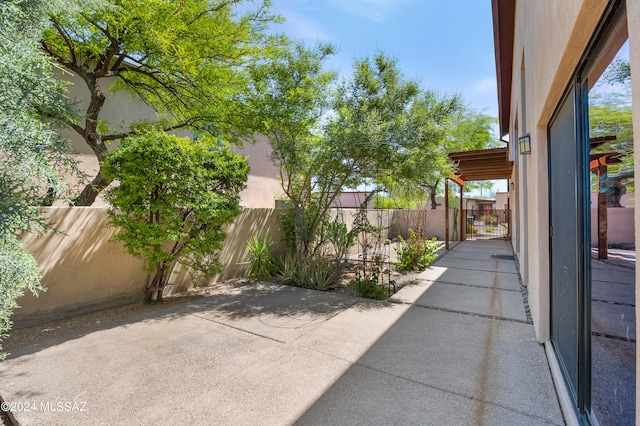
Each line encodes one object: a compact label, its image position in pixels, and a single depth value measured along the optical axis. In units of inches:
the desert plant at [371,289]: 221.5
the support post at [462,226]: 590.9
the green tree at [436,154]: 245.6
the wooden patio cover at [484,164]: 354.9
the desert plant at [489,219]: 788.0
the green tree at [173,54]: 224.1
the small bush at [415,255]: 313.6
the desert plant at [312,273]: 253.3
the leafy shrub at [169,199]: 174.2
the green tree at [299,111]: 253.8
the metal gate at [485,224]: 683.4
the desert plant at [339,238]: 299.1
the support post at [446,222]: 458.8
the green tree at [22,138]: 95.2
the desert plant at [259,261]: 281.6
